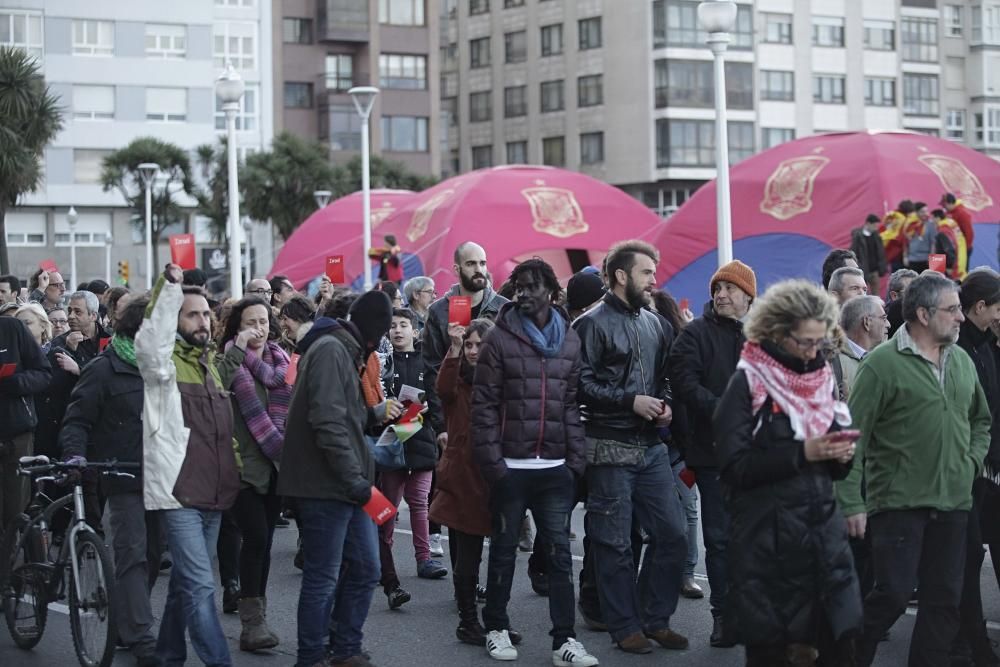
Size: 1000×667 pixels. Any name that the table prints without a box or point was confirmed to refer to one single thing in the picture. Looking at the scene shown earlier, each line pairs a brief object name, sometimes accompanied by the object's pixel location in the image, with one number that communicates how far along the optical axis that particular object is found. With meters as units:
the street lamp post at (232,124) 22.41
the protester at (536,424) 8.52
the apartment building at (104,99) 71.06
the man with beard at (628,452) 8.77
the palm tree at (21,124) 44.94
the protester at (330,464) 7.87
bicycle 8.40
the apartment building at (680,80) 76.75
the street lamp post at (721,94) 17.25
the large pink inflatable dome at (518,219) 35.62
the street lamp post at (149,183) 49.36
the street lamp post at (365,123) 30.43
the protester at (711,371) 8.73
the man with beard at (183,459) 7.89
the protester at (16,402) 10.55
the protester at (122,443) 8.52
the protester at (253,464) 9.36
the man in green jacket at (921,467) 7.36
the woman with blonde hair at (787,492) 6.21
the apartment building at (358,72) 77.50
